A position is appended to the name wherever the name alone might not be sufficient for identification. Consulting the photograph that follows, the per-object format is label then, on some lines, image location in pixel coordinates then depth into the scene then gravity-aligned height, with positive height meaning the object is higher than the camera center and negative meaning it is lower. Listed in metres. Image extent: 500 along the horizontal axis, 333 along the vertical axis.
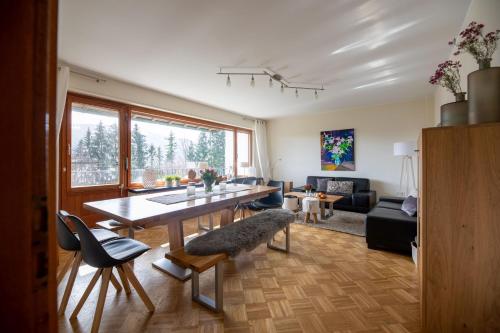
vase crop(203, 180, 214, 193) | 2.77 -0.22
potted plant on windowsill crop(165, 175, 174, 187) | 4.14 -0.23
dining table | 1.70 -0.35
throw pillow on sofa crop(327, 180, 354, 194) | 4.99 -0.47
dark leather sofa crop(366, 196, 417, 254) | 2.56 -0.79
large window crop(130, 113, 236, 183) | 3.92 +0.45
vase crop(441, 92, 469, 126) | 1.34 +0.34
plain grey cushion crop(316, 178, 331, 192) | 5.36 -0.45
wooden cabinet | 1.14 -0.35
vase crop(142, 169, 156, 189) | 3.95 -0.18
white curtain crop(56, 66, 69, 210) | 2.67 +1.05
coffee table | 4.00 -0.62
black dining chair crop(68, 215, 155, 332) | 1.42 -0.64
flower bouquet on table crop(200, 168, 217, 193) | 2.77 -0.13
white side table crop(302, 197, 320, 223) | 3.83 -0.70
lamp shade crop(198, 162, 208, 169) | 4.33 +0.04
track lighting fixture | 2.99 +1.35
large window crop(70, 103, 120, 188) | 3.15 +0.36
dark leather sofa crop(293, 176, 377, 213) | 4.46 -0.68
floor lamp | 4.62 -0.20
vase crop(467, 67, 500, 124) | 1.15 +0.38
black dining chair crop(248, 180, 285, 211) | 3.55 -0.59
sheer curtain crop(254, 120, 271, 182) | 6.50 +0.52
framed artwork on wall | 5.37 +0.42
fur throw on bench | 1.75 -0.62
